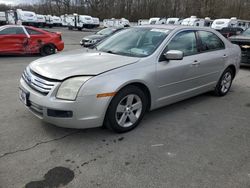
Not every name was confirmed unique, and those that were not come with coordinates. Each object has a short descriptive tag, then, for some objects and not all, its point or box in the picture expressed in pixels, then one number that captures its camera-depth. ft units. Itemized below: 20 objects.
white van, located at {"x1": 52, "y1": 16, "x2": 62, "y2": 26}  150.30
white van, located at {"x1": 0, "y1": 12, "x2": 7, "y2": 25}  122.83
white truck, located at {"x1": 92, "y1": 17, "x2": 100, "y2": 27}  132.11
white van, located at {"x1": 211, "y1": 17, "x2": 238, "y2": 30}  77.30
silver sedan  9.71
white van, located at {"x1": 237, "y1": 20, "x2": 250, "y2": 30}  84.28
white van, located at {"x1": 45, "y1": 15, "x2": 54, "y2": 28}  140.97
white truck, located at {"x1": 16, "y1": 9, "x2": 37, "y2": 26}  111.96
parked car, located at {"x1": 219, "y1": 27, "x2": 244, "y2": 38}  46.57
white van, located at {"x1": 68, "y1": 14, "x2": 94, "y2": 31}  126.21
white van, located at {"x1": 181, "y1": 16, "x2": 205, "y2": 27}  88.63
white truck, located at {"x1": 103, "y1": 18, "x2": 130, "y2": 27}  130.05
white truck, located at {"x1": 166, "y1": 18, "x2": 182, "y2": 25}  101.91
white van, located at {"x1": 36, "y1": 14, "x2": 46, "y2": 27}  123.79
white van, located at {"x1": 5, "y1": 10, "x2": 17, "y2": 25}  115.12
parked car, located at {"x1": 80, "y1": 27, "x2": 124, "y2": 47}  42.36
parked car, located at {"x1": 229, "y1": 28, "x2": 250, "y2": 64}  27.91
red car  33.10
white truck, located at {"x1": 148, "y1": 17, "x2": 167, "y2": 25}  109.91
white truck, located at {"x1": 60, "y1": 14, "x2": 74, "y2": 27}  130.17
